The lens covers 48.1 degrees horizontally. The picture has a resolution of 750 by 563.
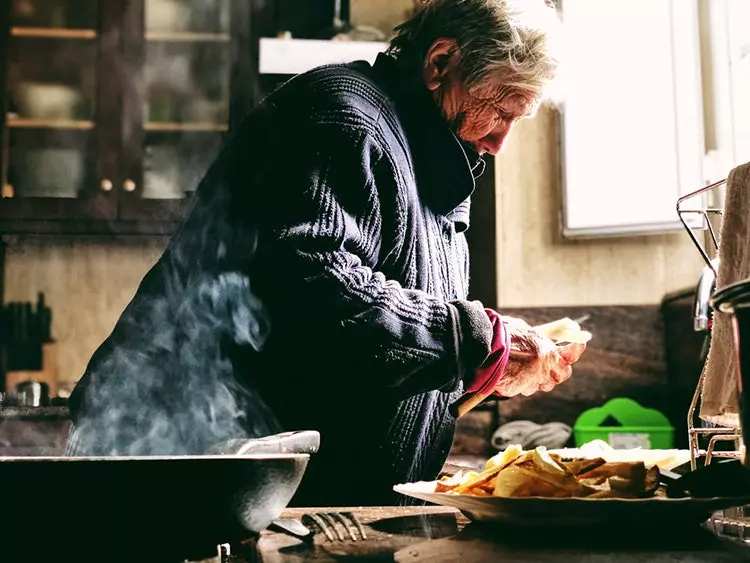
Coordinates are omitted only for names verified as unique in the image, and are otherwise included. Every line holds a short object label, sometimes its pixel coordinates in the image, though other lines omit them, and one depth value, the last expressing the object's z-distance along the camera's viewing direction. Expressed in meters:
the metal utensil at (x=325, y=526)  0.81
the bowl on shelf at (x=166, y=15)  3.27
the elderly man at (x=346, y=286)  1.29
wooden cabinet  3.20
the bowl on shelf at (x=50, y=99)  3.23
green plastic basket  2.72
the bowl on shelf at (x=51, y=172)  3.19
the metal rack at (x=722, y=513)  0.87
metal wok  0.61
